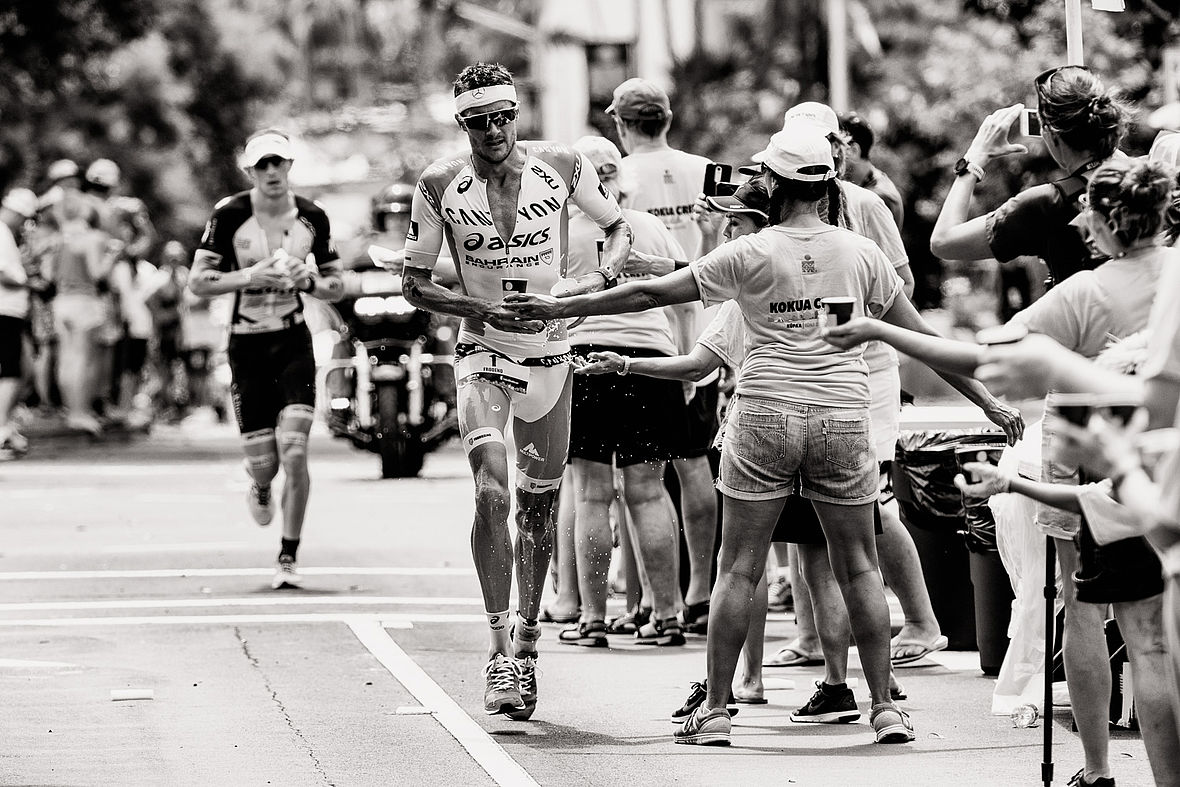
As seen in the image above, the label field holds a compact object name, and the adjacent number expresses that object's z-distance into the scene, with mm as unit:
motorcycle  39031
